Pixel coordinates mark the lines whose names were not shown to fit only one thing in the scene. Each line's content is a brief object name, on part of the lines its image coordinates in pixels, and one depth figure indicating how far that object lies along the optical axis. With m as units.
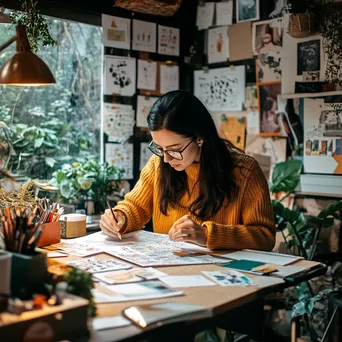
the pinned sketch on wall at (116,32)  3.68
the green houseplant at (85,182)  3.36
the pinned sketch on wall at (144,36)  3.86
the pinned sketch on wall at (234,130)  3.88
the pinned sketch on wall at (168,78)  4.07
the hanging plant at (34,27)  2.74
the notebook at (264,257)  1.96
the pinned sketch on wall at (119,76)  3.73
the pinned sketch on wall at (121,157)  3.78
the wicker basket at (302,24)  3.31
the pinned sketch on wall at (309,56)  3.40
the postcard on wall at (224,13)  3.91
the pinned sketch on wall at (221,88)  3.88
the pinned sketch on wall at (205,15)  4.04
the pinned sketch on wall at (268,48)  3.63
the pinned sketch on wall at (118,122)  3.76
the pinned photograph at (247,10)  3.74
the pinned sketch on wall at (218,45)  3.96
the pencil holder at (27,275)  1.36
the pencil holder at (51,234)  2.13
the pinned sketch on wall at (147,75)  3.91
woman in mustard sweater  2.32
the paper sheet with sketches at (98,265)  1.78
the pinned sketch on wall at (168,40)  4.04
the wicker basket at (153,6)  3.63
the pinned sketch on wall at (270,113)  3.63
